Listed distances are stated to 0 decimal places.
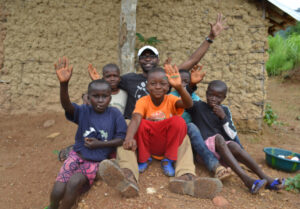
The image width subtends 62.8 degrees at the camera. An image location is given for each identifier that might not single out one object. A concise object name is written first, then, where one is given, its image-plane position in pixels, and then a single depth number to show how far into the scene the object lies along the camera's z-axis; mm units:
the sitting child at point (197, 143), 2333
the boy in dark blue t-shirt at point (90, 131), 2209
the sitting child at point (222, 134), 2287
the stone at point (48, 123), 4802
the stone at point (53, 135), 4473
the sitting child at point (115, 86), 2932
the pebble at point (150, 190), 2203
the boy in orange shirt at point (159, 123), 2355
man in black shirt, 2984
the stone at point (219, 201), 2076
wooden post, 3998
